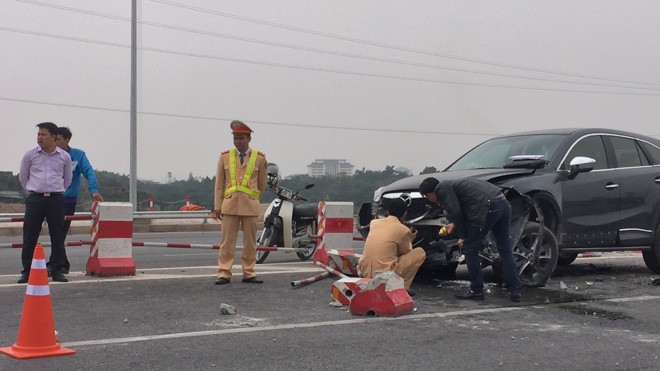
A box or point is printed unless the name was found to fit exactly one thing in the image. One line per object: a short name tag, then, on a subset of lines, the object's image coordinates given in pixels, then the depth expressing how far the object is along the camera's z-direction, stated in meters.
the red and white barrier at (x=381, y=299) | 7.53
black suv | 9.45
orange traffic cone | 5.77
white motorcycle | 12.42
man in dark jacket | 8.45
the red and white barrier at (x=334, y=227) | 11.73
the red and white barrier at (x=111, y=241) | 9.95
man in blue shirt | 10.33
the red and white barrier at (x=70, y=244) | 9.80
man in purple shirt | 9.23
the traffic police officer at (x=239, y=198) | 9.70
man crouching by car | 8.64
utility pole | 25.49
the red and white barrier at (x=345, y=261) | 9.73
